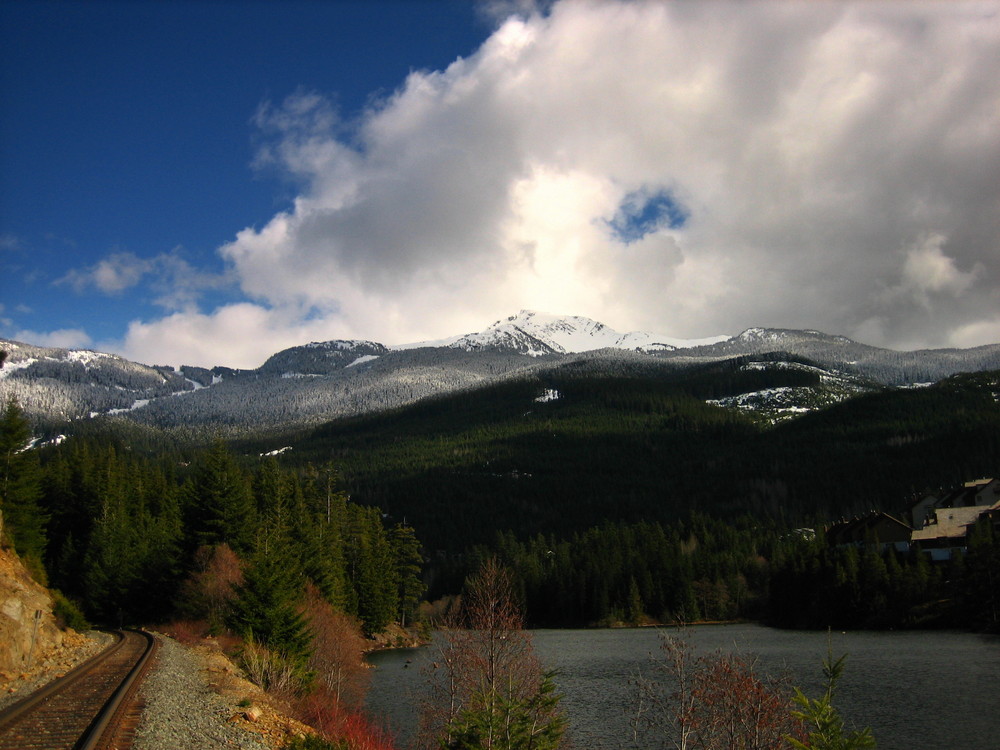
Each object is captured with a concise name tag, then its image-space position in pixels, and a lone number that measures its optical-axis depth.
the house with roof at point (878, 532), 103.31
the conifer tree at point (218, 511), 56.03
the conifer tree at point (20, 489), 54.94
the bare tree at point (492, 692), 24.17
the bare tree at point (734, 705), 20.50
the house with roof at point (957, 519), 95.81
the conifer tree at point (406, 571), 106.06
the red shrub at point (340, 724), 28.09
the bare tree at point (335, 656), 45.89
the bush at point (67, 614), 39.06
